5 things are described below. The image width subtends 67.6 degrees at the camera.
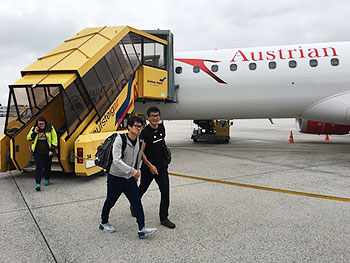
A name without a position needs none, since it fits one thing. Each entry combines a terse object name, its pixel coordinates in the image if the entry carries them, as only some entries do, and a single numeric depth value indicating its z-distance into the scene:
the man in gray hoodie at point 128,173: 3.18
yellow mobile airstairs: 5.96
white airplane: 9.27
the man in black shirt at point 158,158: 3.65
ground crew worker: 5.51
